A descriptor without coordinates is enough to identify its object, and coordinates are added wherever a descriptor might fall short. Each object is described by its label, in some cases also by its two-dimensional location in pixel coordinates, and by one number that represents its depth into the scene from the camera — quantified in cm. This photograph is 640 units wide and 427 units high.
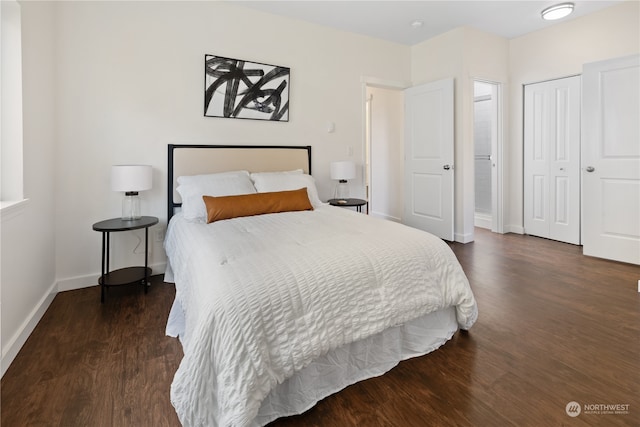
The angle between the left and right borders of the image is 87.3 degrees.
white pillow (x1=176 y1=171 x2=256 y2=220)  276
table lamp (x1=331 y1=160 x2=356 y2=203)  390
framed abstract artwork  333
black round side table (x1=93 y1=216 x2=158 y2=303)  259
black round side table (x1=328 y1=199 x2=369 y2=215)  377
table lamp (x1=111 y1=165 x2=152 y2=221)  270
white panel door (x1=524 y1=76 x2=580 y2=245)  408
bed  123
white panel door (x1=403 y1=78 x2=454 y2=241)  426
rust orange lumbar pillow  263
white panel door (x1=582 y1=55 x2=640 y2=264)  329
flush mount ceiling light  353
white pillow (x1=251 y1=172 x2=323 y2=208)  312
